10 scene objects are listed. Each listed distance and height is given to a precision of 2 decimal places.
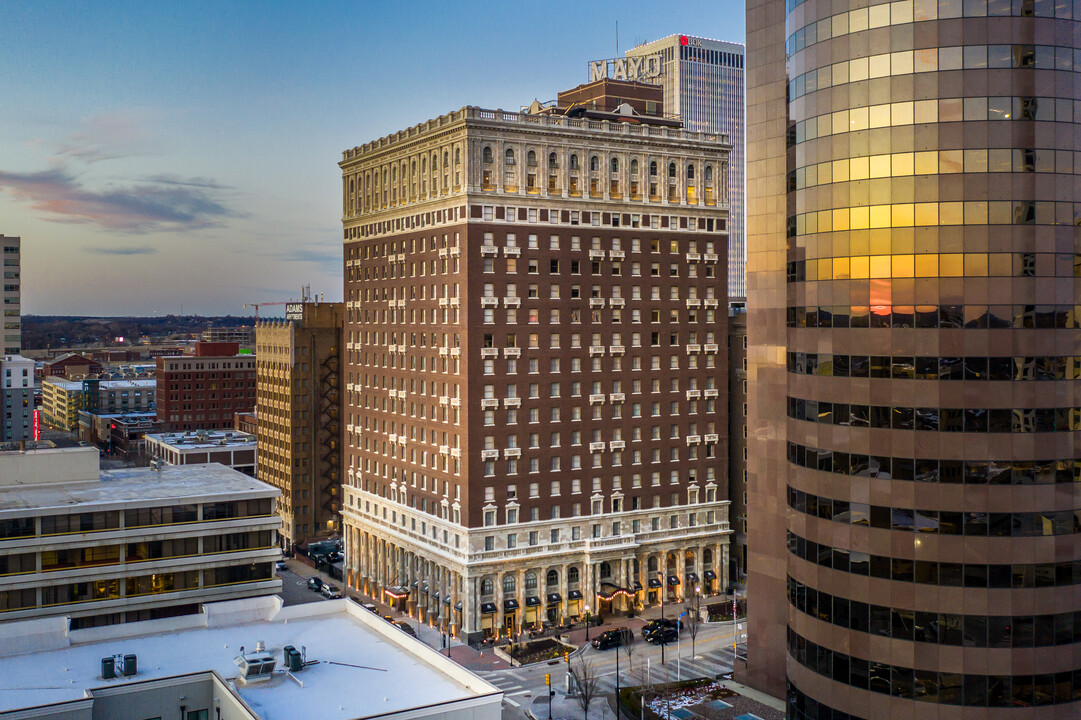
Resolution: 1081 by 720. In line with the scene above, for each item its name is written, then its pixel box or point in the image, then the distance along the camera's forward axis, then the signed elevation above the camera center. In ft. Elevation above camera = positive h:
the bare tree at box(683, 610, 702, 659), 351.67 -101.59
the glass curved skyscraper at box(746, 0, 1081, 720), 186.80 -5.51
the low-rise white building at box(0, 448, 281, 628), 272.31 -55.10
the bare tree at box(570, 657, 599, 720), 295.28 -101.59
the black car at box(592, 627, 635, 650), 367.43 -105.80
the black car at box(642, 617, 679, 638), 376.95 -104.29
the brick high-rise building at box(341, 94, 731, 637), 388.16 -10.44
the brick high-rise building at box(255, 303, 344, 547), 556.92 -43.48
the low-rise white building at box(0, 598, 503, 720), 185.98 -65.70
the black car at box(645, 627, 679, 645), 373.40 -106.56
